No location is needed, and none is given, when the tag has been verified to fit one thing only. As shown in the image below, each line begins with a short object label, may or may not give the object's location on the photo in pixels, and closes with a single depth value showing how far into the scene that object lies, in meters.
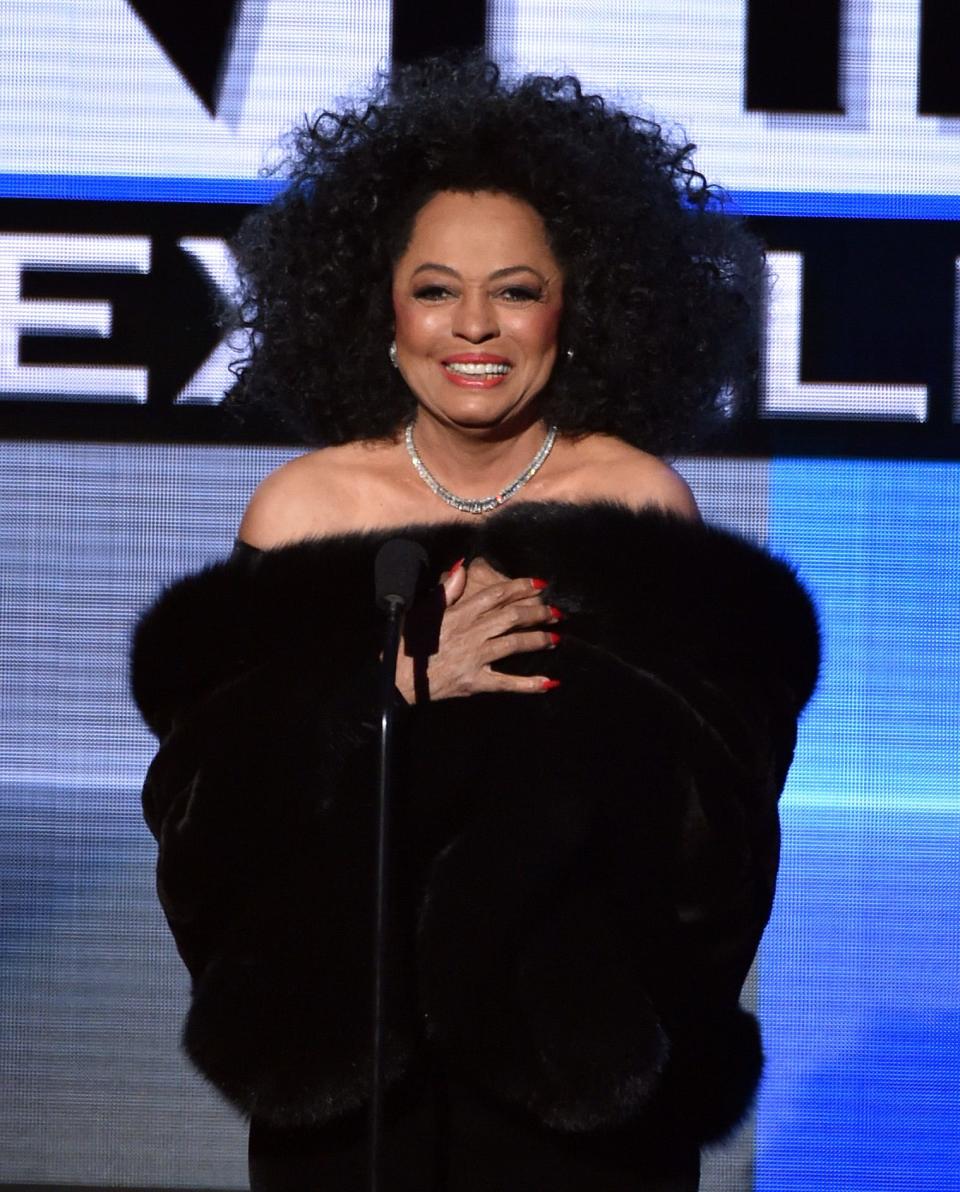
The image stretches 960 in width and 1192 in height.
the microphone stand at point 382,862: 9.40
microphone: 9.43
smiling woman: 9.53
